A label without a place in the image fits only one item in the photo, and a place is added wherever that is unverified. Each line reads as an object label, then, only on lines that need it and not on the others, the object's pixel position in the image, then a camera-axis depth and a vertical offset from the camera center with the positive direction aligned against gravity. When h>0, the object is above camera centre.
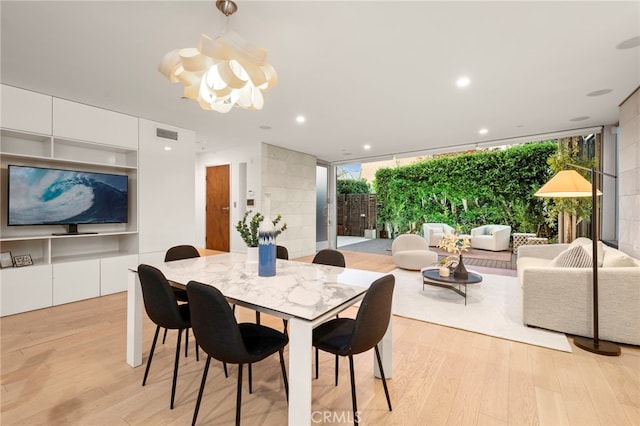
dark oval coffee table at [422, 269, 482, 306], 3.43 -0.82
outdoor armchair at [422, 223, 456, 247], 7.86 -0.50
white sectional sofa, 2.47 -0.77
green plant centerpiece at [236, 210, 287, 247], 2.17 -0.14
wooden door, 6.76 +0.08
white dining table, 1.34 -0.46
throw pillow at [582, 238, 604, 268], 2.80 -0.38
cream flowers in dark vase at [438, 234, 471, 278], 3.60 -0.45
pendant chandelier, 1.47 +0.82
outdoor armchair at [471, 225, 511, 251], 7.30 -0.62
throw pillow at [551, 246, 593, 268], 2.73 -0.44
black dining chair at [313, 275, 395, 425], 1.44 -0.62
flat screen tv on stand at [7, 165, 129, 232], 3.23 +0.17
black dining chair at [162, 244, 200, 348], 2.67 -0.40
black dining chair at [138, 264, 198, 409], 1.74 -0.57
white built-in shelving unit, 3.18 +0.13
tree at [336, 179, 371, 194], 10.19 +0.93
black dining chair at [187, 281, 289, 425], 1.36 -0.58
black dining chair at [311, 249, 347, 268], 2.53 -0.41
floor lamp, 2.42 +0.20
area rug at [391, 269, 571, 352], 2.70 -1.12
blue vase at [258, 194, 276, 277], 1.93 -0.25
